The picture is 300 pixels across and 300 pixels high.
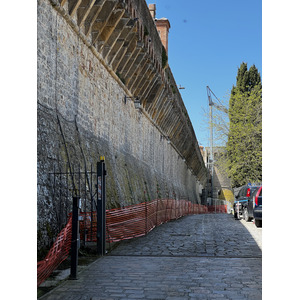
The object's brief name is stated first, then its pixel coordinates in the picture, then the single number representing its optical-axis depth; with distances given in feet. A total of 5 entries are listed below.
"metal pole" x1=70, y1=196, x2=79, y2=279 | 20.27
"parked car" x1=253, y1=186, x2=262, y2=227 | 45.39
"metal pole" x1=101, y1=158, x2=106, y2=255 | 26.90
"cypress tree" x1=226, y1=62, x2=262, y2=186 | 97.50
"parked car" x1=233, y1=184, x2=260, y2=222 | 53.93
